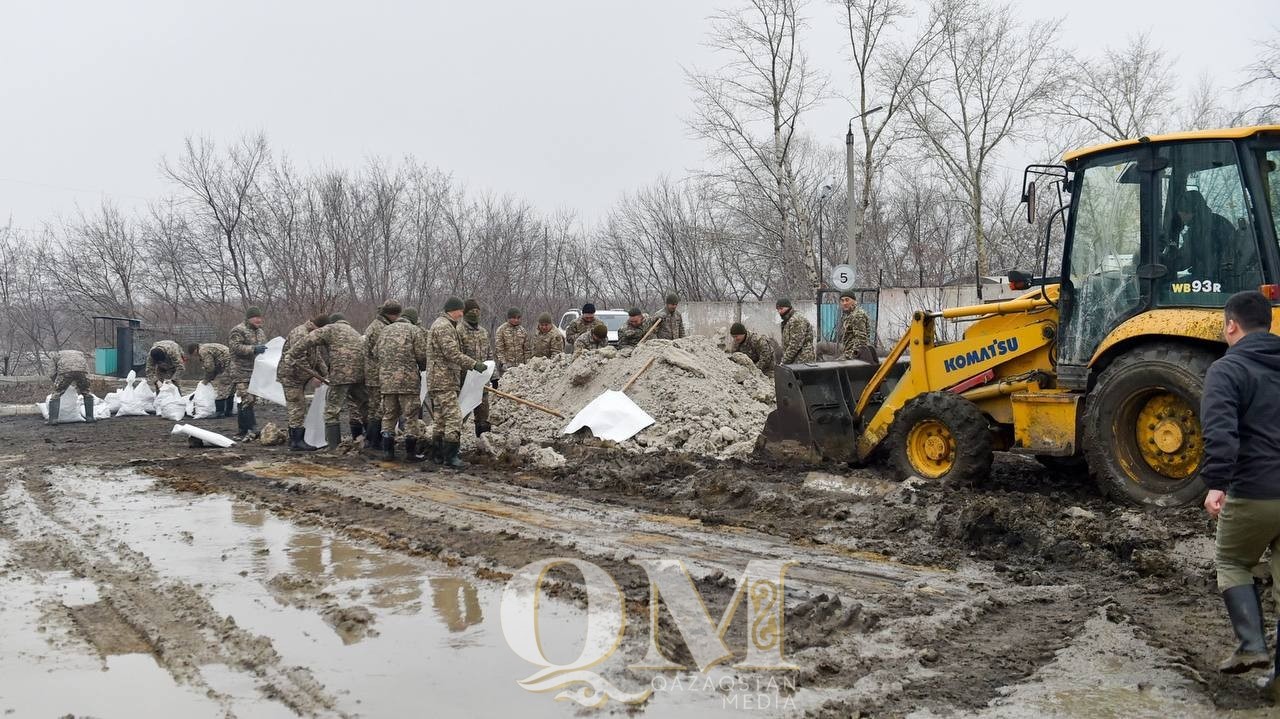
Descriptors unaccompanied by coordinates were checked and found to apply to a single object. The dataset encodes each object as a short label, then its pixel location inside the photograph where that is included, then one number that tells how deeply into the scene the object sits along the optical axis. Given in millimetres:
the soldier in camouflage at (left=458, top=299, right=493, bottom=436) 12680
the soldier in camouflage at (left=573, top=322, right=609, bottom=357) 16031
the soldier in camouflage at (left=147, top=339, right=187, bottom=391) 17781
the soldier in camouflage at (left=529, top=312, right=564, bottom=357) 16641
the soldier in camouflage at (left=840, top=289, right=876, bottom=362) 13359
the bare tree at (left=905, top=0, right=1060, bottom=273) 32469
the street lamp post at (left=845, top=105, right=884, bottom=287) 22719
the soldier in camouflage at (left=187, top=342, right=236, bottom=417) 17234
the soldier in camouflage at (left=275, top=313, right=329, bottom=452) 13320
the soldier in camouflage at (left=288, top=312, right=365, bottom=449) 13125
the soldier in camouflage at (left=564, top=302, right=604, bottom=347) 17578
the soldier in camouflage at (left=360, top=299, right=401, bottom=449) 13117
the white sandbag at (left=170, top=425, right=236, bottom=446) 13594
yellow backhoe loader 7051
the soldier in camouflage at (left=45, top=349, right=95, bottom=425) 17422
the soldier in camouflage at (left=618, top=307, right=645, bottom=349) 15938
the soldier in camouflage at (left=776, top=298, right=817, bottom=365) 13844
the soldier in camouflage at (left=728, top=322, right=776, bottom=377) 15523
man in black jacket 4246
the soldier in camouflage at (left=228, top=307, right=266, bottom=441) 15789
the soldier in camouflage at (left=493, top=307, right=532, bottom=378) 17531
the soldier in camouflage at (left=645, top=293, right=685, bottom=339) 16312
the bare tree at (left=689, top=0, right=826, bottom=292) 28969
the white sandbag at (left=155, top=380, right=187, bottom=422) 17828
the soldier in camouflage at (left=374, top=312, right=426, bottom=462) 12469
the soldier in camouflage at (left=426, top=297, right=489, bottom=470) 11953
